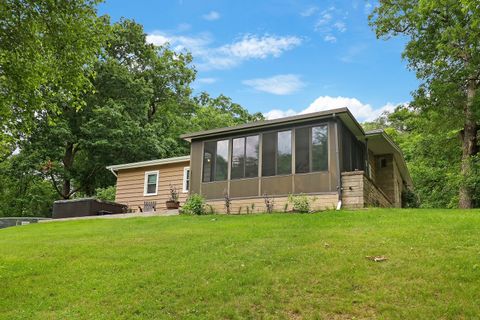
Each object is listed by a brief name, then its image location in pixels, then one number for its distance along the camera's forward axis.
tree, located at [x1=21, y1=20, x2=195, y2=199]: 25.44
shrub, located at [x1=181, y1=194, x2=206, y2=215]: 14.60
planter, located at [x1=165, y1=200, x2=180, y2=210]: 16.98
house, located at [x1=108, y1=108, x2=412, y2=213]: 12.95
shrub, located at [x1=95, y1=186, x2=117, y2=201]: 22.09
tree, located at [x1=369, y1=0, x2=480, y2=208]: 16.22
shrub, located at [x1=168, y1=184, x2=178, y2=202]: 17.45
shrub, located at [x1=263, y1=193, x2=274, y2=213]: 13.52
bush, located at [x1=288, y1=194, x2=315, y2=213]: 12.86
